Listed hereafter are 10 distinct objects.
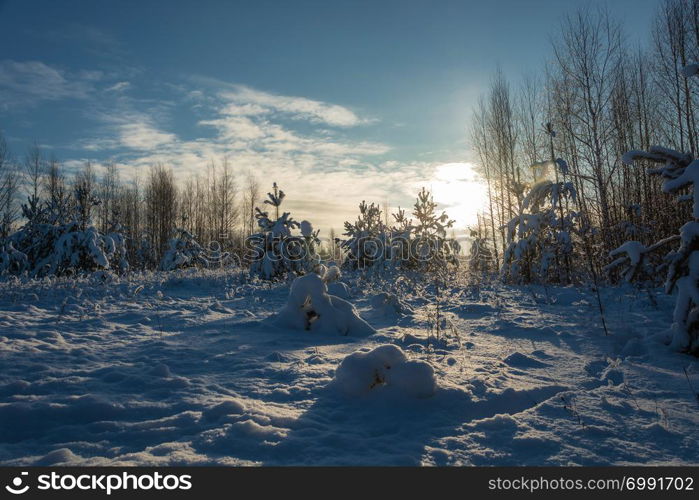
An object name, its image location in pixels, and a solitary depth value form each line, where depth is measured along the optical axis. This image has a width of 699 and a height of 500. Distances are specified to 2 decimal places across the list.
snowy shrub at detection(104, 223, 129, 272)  14.90
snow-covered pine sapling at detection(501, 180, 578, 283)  10.17
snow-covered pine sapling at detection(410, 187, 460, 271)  13.97
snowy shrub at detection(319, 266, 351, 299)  7.39
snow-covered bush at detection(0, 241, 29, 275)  13.42
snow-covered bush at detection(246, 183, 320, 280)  13.05
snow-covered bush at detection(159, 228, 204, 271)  20.47
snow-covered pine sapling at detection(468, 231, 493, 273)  18.81
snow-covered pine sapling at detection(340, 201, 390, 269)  15.84
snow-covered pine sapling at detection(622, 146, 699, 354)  3.83
